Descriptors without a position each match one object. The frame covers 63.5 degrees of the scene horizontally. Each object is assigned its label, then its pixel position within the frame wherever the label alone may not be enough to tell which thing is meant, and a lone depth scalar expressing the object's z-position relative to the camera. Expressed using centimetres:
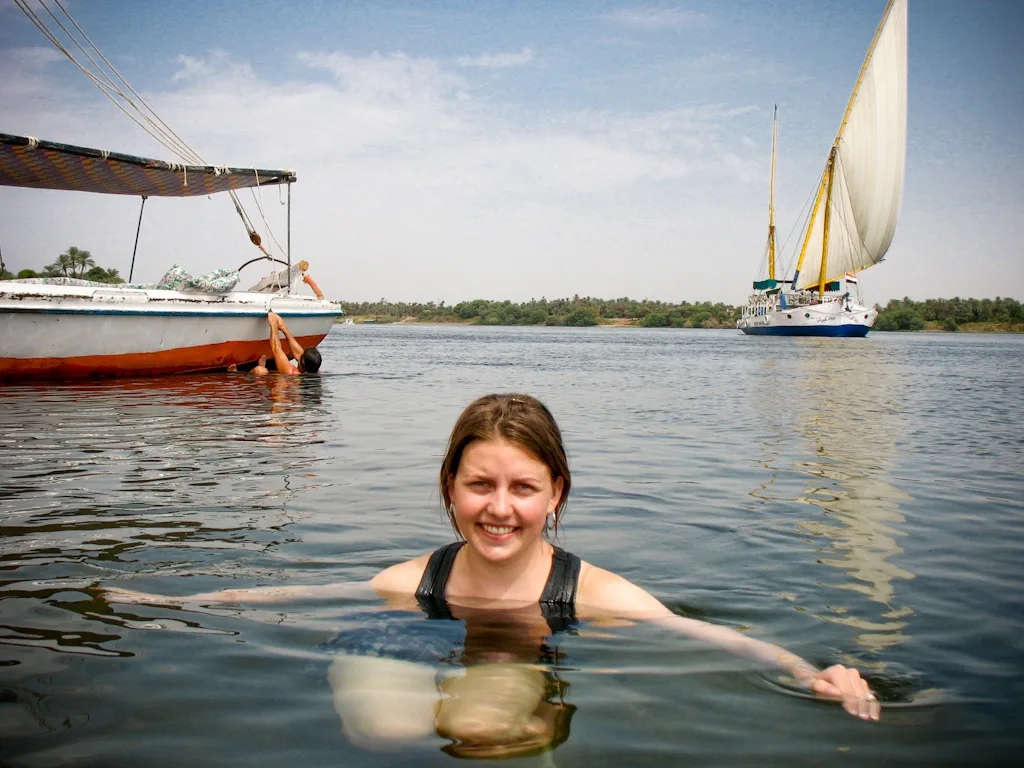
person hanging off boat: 1853
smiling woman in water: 252
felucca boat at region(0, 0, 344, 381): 1420
